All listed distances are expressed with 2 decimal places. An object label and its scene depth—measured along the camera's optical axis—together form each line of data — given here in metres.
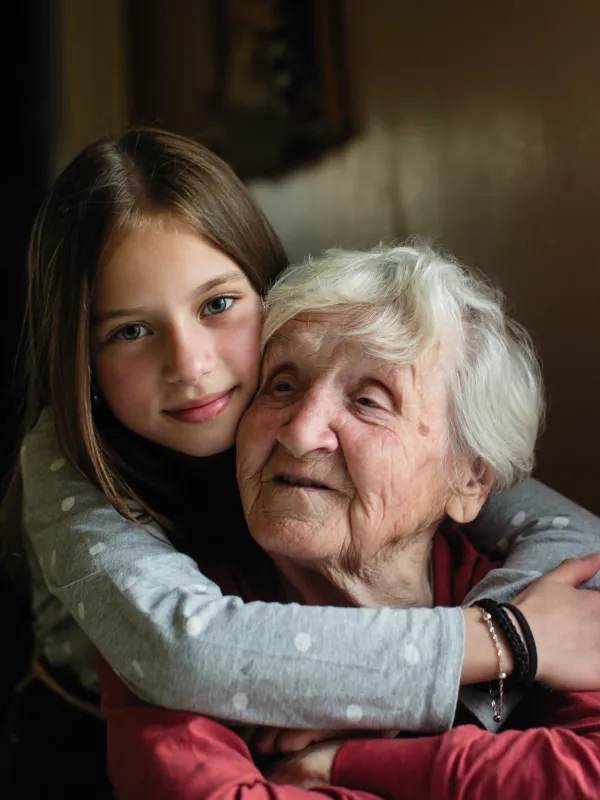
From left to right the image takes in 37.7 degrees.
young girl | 1.10
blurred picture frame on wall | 1.89
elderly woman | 1.09
